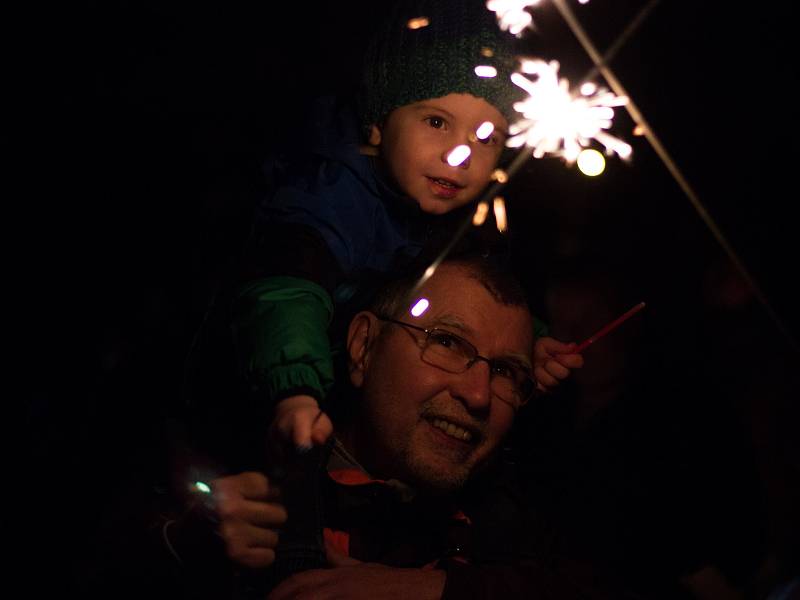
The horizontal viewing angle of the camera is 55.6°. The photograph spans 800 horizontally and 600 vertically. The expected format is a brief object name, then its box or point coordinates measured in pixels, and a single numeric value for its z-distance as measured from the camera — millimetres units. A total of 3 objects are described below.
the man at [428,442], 2021
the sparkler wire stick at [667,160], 3041
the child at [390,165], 2047
